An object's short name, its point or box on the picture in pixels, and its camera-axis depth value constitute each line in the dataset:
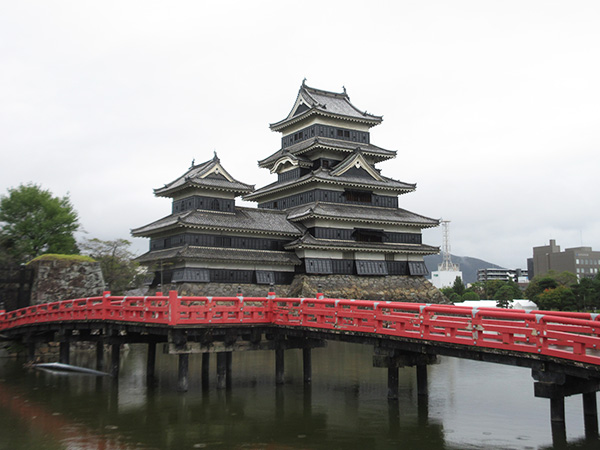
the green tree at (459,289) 100.00
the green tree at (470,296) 93.85
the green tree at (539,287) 77.81
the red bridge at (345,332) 14.71
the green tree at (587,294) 65.56
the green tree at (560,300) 67.38
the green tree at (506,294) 74.84
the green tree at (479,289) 101.66
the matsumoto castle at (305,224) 45.19
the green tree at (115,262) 52.19
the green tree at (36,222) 52.50
